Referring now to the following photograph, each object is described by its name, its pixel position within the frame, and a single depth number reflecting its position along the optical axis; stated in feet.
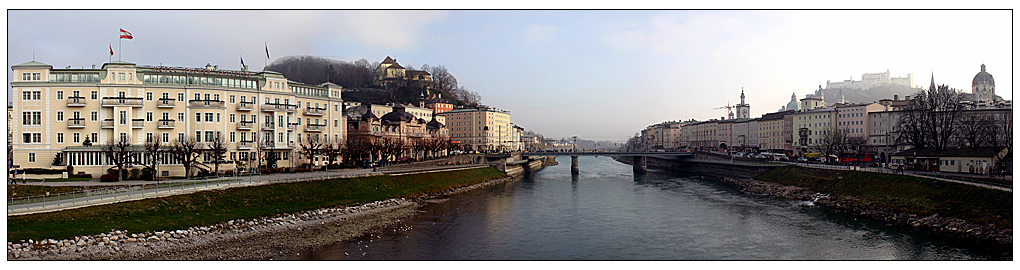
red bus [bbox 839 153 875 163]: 252.62
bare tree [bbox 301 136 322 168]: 200.68
